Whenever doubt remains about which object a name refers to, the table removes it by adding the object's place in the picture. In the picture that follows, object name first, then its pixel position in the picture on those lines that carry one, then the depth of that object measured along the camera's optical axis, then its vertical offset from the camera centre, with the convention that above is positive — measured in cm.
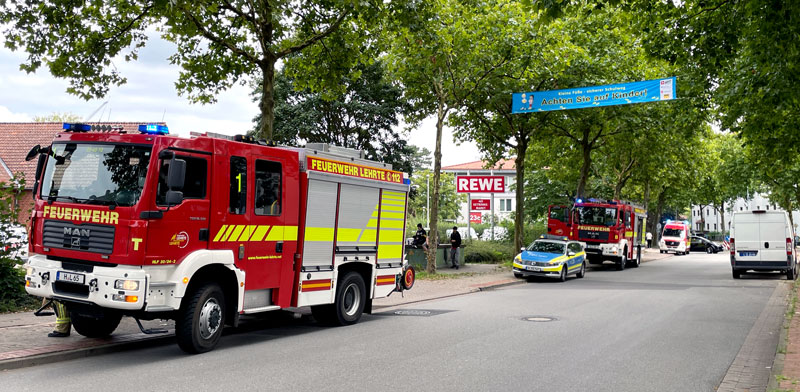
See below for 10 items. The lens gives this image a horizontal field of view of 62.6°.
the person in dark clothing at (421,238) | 2638 +51
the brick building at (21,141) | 3156 +472
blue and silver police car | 2294 -6
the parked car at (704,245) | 5916 +180
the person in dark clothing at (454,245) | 2691 +32
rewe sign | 2820 +301
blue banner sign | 2039 +535
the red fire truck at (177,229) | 811 +14
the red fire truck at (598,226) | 3088 +160
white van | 2425 +96
